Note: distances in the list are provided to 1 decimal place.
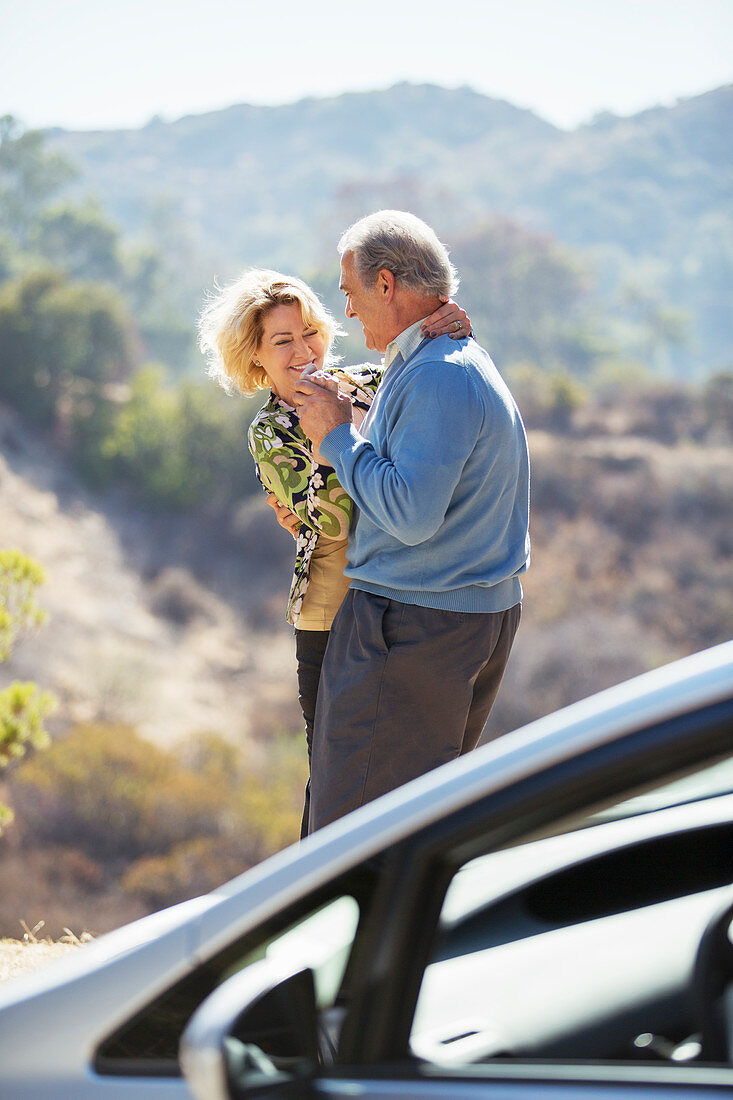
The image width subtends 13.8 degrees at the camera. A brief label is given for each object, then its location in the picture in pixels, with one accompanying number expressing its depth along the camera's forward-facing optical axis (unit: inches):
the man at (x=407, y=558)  195.4
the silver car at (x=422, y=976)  163.4
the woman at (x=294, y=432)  204.3
